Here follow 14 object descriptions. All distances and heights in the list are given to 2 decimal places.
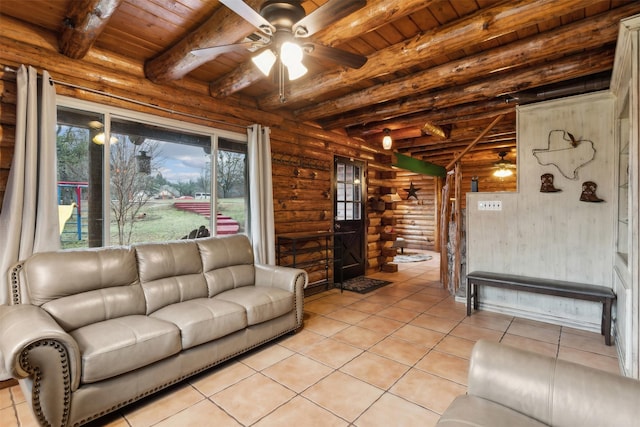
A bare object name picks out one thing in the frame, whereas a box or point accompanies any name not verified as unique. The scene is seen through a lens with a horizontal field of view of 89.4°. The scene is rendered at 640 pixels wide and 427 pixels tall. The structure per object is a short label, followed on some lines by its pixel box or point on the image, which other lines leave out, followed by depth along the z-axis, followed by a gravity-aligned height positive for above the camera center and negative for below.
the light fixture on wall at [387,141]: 5.31 +1.09
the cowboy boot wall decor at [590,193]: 3.41 +0.14
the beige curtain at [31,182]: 2.40 +0.21
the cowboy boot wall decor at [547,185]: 3.66 +0.24
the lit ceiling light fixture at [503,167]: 7.50 +0.95
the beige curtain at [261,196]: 3.98 +0.16
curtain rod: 2.52 +1.06
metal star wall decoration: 8.88 +0.43
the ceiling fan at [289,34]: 1.67 +1.03
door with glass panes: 5.54 -0.15
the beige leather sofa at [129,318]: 1.75 -0.79
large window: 2.89 +0.32
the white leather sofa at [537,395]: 1.18 -0.74
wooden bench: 3.07 -0.85
